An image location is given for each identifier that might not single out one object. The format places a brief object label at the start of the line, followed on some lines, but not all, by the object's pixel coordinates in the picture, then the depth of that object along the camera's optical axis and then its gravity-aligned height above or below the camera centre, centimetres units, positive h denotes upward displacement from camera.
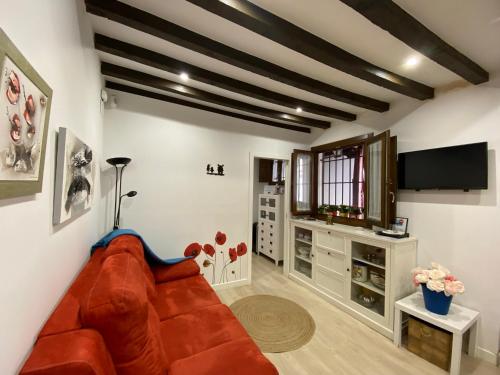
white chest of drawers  431 -77
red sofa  79 -63
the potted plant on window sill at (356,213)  306 -30
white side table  174 -108
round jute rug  214 -148
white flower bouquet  188 -78
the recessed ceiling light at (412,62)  187 +114
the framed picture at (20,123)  61 +20
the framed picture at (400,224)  251 -37
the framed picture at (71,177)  110 +5
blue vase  192 -96
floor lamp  247 -7
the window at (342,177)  335 +22
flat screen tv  196 +25
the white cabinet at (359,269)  227 -95
